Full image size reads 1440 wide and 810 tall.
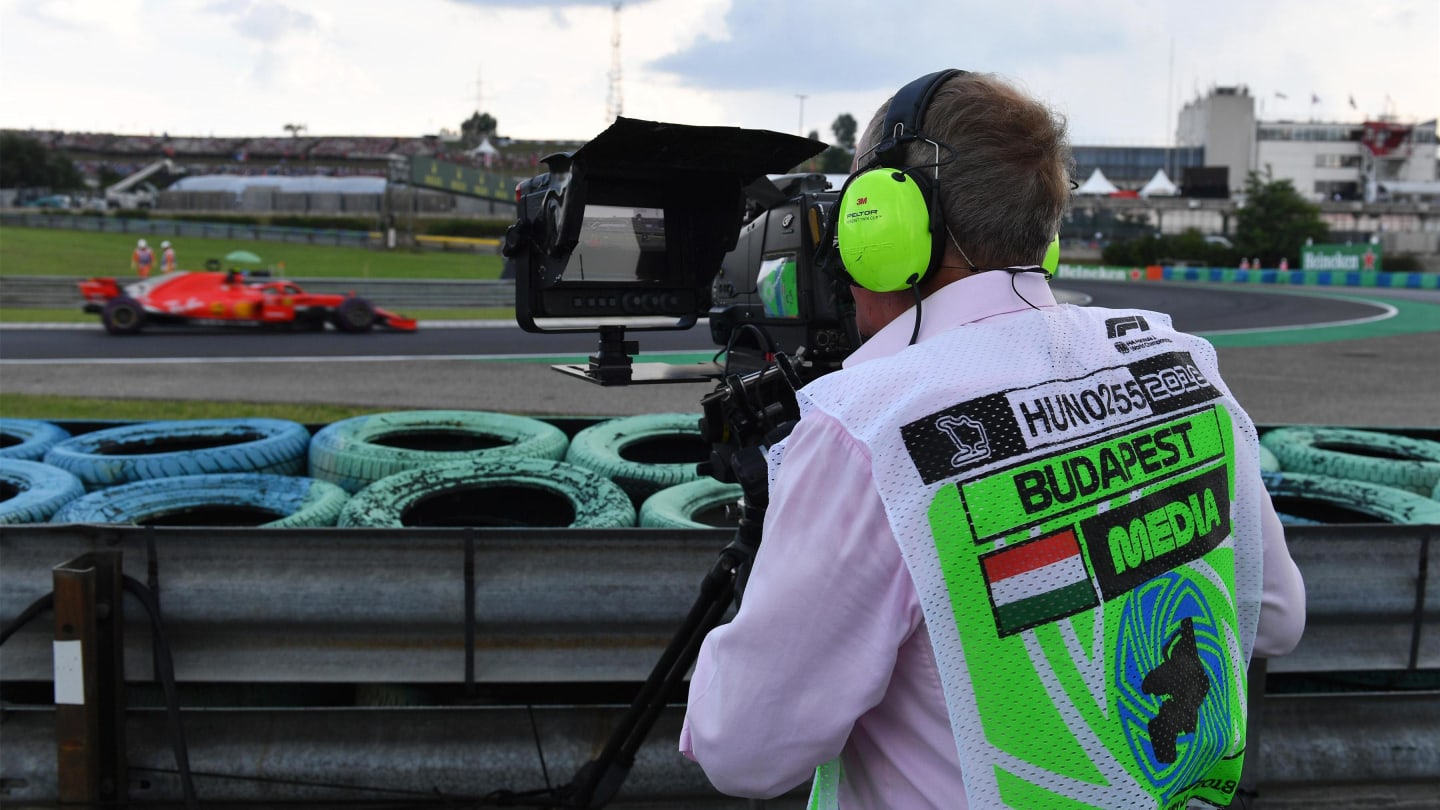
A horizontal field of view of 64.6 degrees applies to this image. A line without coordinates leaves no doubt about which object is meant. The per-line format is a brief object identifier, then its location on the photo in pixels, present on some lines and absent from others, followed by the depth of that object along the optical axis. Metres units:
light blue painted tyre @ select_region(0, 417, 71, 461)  4.47
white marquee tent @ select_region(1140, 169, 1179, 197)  78.55
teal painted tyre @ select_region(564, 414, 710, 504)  4.23
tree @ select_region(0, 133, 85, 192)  72.25
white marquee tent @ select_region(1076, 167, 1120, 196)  73.75
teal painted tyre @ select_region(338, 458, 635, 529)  3.68
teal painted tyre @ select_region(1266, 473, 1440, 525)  3.80
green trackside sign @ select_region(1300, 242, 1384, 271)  42.19
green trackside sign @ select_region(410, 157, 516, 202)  46.12
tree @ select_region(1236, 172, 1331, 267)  48.38
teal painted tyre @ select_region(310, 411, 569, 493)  4.23
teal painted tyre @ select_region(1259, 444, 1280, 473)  4.24
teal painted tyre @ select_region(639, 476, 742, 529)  3.77
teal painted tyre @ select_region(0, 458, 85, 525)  3.55
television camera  2.17
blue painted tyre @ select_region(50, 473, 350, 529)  3.71
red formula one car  15.70
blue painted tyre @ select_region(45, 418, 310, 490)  4.14
